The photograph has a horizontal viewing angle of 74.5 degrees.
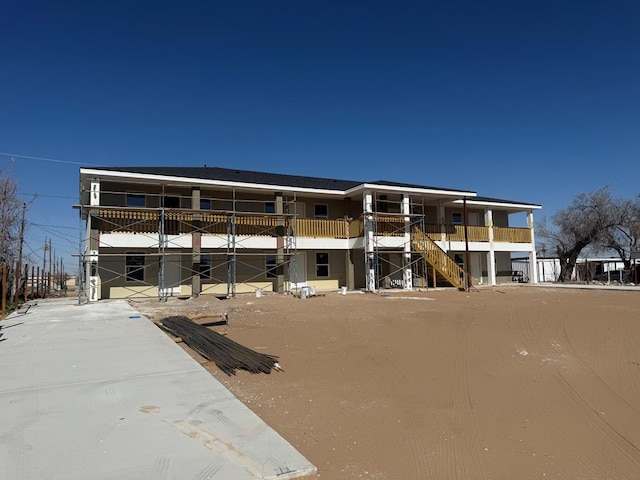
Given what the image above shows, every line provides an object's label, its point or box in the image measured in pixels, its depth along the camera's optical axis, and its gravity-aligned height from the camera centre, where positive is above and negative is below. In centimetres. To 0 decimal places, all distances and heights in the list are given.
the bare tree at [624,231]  3731 +266
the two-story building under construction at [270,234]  1905 +172
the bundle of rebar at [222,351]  740 -163
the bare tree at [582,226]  3741 +313
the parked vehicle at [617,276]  3210 -130
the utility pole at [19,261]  1728 +48
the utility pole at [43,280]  2622 -57
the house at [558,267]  3877 -62
